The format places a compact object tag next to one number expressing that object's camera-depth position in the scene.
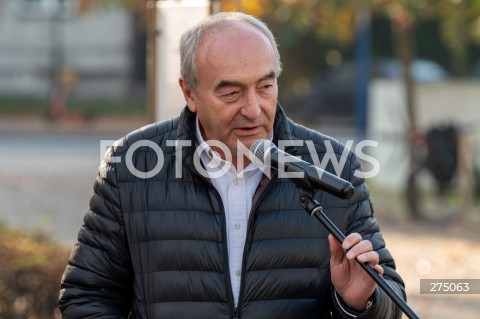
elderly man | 7.12
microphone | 6.30
